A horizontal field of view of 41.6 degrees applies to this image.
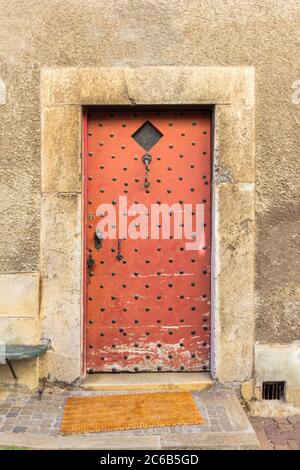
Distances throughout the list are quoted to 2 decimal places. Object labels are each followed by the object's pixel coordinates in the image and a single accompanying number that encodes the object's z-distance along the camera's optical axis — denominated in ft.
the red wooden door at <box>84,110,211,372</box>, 11.35
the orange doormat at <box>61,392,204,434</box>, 9.10
